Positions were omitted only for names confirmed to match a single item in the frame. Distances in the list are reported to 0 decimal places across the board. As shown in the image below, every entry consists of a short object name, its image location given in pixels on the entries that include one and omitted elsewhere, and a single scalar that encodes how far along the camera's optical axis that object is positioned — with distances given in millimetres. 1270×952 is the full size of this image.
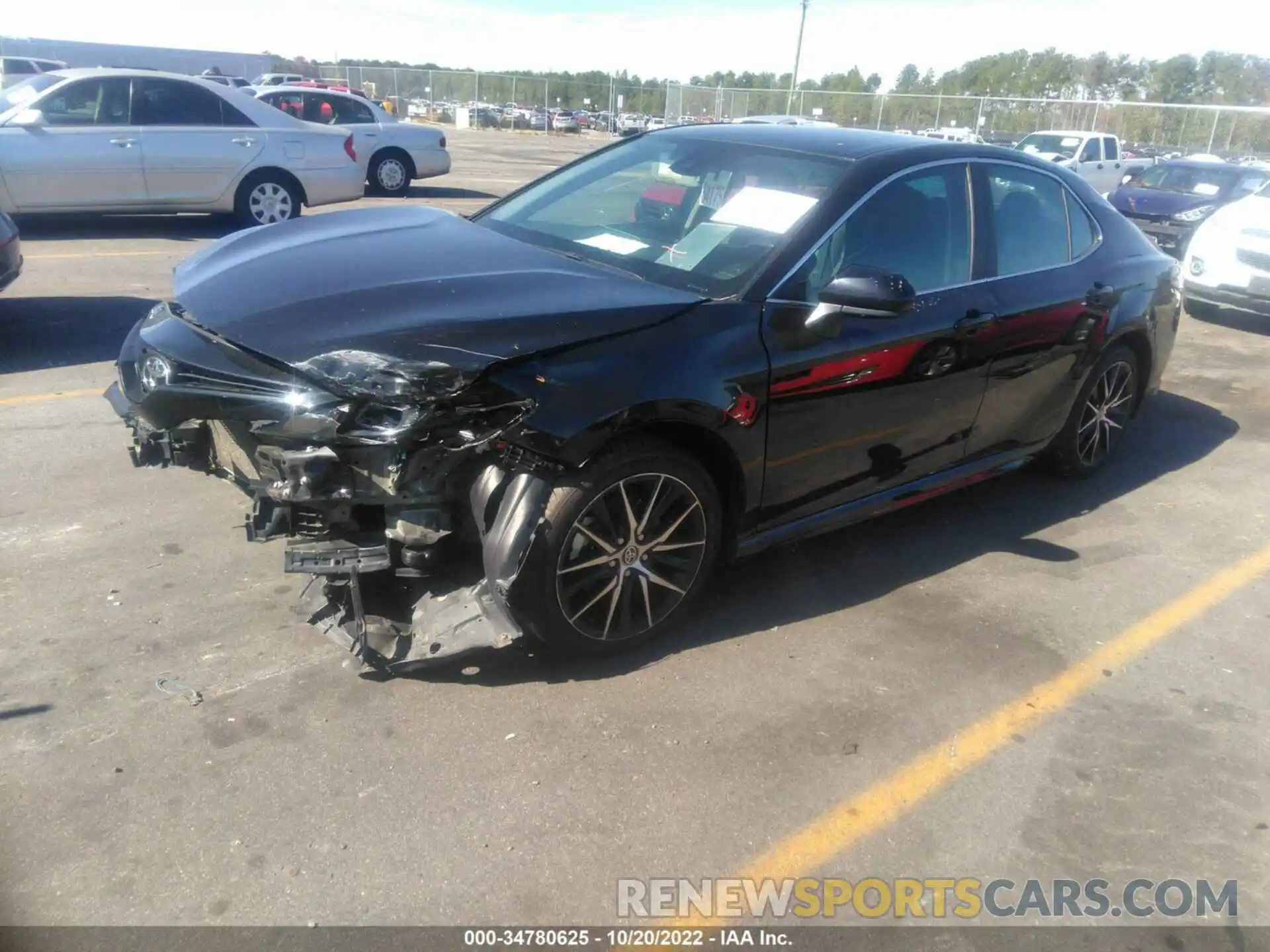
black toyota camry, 2934
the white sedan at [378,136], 15023
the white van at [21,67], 24891
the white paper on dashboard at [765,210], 3670
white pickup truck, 20094
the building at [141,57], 46312
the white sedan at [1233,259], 9336
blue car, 13844
